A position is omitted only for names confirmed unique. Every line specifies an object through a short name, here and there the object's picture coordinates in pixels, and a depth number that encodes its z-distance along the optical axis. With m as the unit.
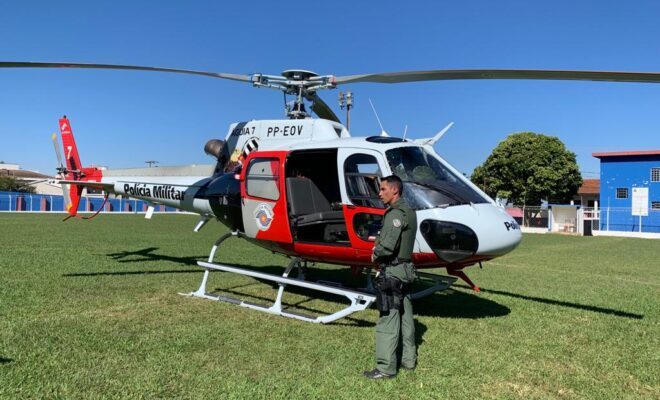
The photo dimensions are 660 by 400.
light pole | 33.16
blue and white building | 37.44
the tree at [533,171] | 44.06
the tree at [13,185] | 79.94
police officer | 4.61
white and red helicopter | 5.92
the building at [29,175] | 97.44
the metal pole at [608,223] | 36.21
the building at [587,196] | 56.71
